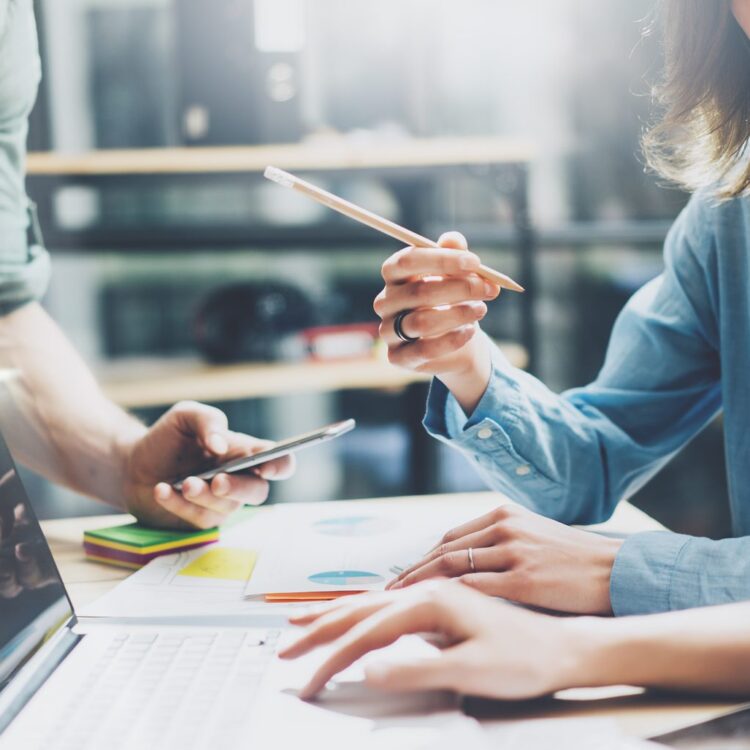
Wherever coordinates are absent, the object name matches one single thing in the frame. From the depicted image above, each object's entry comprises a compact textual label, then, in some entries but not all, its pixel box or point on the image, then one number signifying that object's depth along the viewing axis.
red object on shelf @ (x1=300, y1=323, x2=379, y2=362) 1.87
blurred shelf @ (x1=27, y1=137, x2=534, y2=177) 1.75
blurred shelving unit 1.75
